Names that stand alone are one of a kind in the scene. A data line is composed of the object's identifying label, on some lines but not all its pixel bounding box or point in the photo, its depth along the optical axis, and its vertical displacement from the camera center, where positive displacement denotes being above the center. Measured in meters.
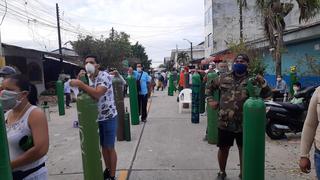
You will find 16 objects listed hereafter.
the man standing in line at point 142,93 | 6.75 -0.34
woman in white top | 1.81 -0.35
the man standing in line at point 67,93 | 10.71 -0.45
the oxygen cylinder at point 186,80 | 9.84 -0.02
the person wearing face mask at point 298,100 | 5.14 -0.53
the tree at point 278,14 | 8.51 +2.26
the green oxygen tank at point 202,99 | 6.14 -0.54
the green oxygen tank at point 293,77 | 8.70 -0.02
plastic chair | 8.14 -0.59
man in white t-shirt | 3.02 -0.40
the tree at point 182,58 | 43.70 +4.02
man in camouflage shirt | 3.04 -0.24
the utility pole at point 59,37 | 17.11 +3.60
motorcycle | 4.94 -0.81
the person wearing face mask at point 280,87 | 8.07 -0.37
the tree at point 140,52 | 49.03 +5.98
